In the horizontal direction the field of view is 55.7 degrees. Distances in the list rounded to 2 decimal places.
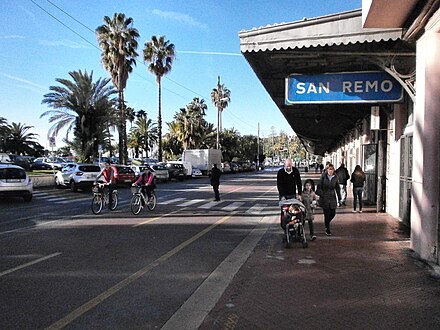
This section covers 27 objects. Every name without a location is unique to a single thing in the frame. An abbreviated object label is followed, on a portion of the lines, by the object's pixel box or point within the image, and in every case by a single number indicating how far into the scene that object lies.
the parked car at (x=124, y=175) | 28.09
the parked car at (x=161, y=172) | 35.17
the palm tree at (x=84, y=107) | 31.56
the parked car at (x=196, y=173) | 45.82
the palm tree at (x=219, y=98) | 72.42
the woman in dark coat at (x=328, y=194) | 9.57
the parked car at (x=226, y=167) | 61.58
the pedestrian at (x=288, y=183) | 8.95
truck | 49.09
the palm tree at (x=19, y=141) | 66.18
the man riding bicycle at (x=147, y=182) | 14.56
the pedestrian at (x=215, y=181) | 18.78
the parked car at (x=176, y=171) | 38.43
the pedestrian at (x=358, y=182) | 13.84
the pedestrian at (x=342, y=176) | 15.97
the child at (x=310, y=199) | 9.18
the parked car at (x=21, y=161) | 44.00
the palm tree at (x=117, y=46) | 35.72
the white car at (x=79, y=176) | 23.75
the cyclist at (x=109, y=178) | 14.73
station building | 6.95
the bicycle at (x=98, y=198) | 14.05
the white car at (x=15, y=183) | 17.50
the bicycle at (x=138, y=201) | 14.03
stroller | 8.41
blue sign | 8.95
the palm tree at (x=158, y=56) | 45.88
